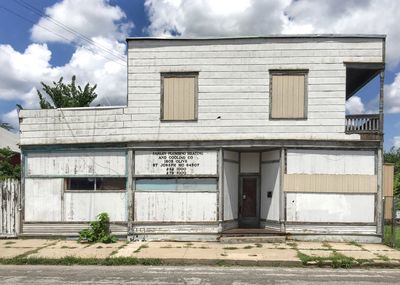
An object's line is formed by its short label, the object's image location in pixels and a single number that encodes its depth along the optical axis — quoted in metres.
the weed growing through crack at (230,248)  12.54
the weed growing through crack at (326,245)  12.79
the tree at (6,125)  68.39
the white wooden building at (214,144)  13.95
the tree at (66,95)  34.00
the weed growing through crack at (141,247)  12.19
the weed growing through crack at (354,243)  13.23
